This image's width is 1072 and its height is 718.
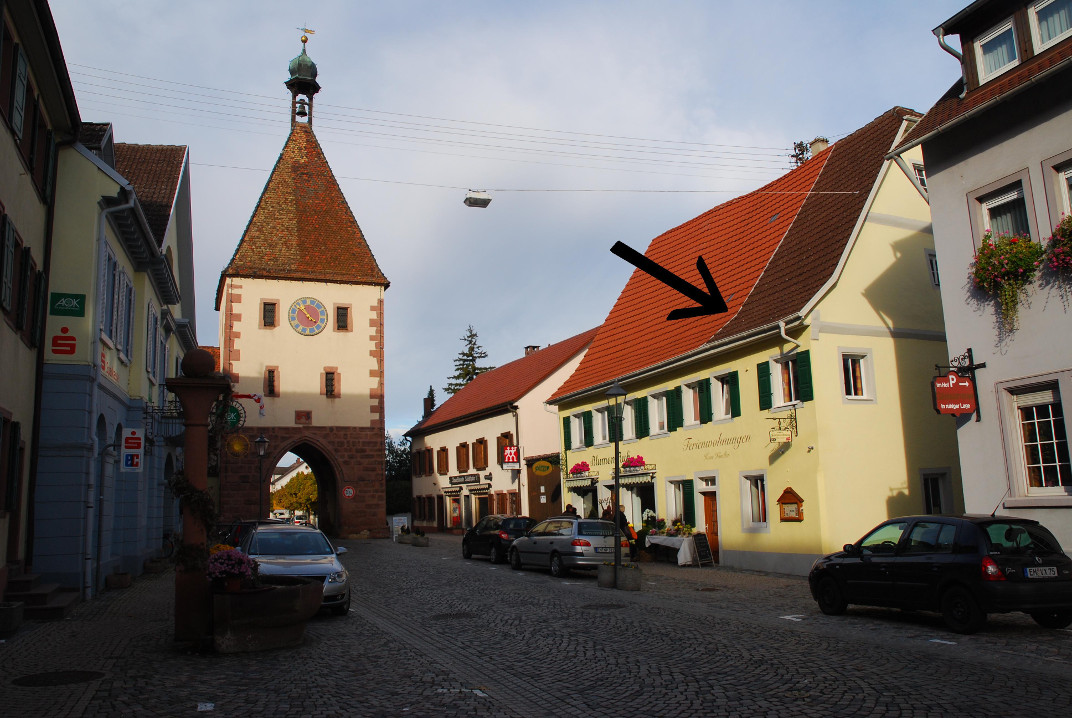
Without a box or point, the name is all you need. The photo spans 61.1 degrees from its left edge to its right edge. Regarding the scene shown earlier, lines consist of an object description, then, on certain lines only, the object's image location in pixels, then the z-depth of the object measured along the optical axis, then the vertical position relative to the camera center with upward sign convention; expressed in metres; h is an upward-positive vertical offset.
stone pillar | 10.96 +0.58
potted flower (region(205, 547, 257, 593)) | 10.82 -0.69
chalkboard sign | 23.11 -1.37
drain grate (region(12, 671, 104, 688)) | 8.86 -1.59
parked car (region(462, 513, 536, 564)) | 26.88 -1.02
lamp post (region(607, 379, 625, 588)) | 18.53 +1.78
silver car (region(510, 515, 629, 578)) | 21.75 -1.10
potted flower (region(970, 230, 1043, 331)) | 14.07 +3.34
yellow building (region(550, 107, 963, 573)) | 19.95 +2.64
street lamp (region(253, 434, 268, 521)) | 36.03 +1.71
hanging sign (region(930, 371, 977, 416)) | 14.84 +1.48
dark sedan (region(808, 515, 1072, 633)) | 11.10 -1.09
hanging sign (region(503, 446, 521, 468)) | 40.75 +2.01
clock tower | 41.38 +7.15
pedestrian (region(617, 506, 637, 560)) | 24.55 -0.95
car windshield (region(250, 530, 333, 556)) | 15.11 -0.60
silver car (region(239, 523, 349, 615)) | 14.11 -0.77
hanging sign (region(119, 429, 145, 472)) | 17.36 +1.26
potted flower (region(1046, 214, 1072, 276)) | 13.38 +3.40
